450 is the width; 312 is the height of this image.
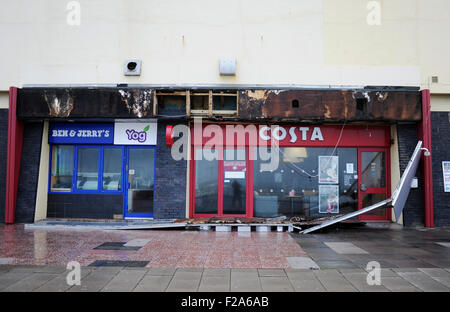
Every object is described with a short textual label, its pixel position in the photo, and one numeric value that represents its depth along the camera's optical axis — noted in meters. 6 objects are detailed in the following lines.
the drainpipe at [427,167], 10.48
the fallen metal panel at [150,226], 9.94
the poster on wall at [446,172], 10.66
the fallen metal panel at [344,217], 9.12
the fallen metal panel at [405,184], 9.16
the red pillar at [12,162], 10.69
